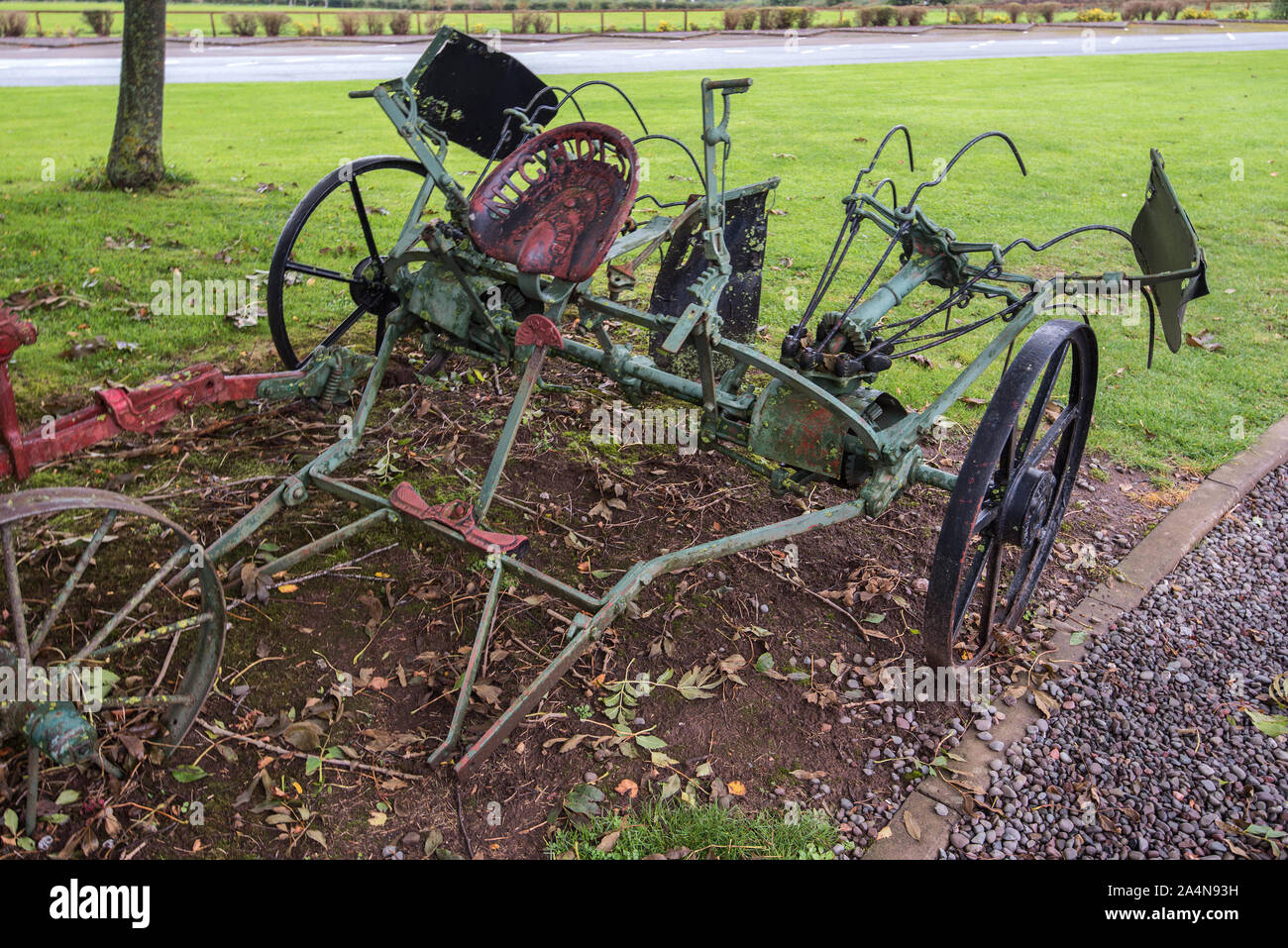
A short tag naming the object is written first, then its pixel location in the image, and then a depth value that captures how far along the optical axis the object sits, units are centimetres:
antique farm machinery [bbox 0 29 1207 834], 307
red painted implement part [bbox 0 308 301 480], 283
